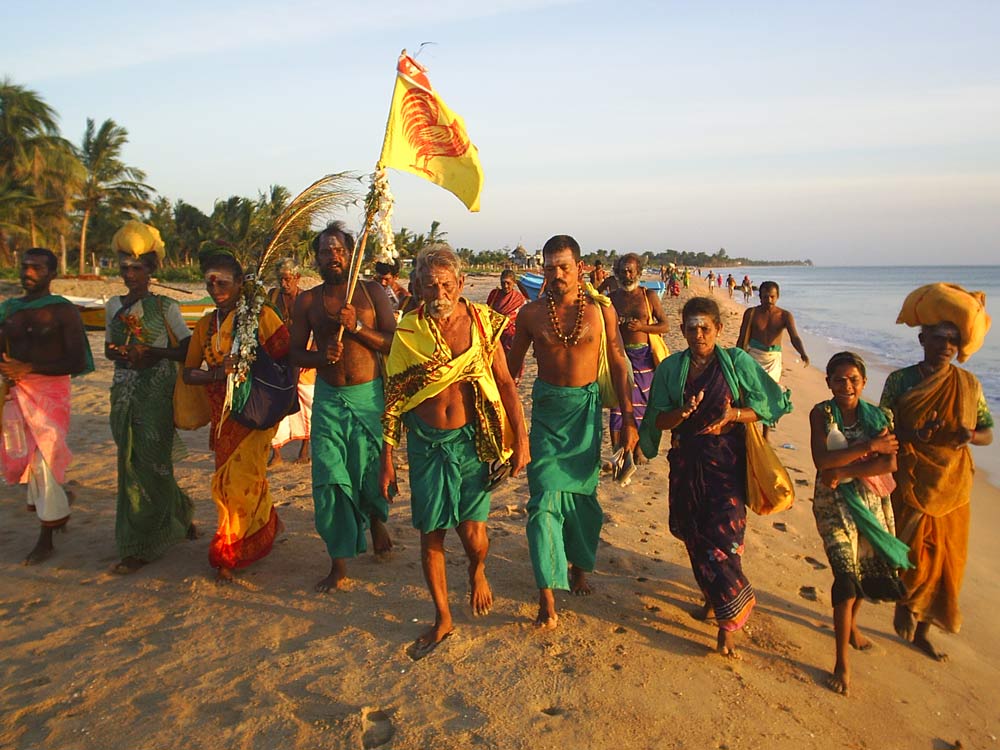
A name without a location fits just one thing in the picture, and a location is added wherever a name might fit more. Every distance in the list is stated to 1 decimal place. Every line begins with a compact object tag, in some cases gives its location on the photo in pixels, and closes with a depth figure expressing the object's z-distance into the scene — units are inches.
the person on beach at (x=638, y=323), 279.7
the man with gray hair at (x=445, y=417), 144.4
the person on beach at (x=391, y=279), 337.7
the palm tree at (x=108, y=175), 1471.5
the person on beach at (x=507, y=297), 361.7
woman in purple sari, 143.5
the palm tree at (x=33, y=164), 1263.5
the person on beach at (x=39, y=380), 190.4
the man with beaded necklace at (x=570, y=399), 160.1
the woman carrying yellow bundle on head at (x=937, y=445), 145.6
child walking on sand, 137.7
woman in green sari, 182.4
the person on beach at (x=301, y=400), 278.8
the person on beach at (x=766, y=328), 320.5
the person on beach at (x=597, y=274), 468.6
